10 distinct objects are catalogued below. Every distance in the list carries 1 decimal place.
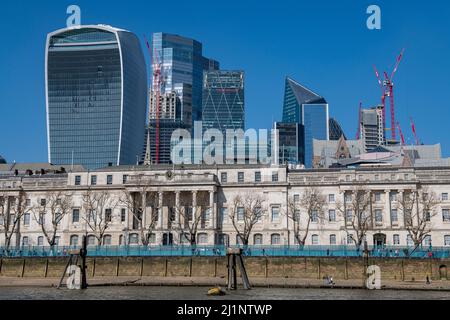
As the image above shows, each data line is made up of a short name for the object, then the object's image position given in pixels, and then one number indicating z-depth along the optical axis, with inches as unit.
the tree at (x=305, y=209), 4126.5
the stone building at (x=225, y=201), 4116.6
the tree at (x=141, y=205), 4158.5
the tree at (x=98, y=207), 4281.5
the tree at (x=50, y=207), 4273.9
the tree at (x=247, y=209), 4121.6
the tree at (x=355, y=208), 3988.7
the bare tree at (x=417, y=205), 4000.5
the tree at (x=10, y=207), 4360.2
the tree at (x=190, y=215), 3994.1
